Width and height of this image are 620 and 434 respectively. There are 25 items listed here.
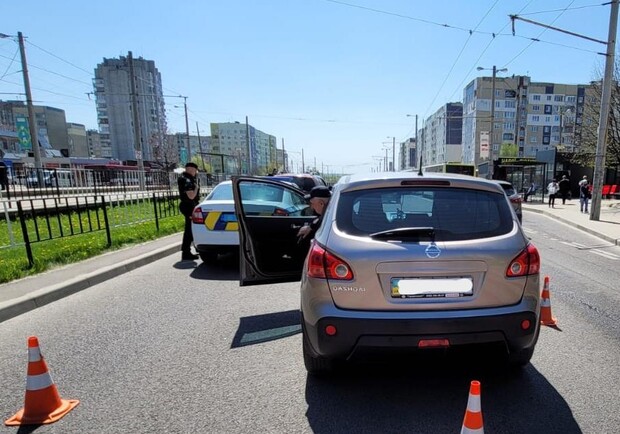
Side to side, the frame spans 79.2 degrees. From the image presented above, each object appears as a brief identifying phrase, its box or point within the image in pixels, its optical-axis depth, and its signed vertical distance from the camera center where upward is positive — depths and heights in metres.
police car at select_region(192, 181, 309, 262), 6.47 -0.93
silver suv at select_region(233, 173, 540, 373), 2.39 -0.79
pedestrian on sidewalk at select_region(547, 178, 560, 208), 20.41 -1.95
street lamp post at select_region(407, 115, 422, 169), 51.69 +4.71
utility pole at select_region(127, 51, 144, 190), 22.55 +3.07
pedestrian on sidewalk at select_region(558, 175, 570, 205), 21.27 -1.88
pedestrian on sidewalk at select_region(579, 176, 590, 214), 17.17 -1.89
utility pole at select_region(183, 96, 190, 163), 42.08 +4.71
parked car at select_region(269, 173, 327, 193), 12.48 -0.64
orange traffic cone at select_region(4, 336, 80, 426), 2.52 -1.55
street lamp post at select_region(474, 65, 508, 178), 27.20 +6.52
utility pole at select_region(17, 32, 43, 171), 20.19 +3.54
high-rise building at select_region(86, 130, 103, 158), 112.88 +7.90
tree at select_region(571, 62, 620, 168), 20.90 +1.51
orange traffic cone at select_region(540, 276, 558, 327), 4.03 -1.69
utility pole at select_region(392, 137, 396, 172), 86.41 +2.55
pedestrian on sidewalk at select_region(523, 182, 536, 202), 25.70 -2.55
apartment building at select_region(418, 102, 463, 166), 102.50 +6.67
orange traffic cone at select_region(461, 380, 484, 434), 1.83 -1.25
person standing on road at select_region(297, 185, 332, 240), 4.05 -0.50
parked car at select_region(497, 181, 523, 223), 10.03 -1.18
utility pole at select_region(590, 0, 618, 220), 13.67 +1.18
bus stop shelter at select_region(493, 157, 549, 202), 26.56 -1.37
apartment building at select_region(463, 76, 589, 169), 86.75 +11.10
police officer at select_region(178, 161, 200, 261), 7.37 -0.60
